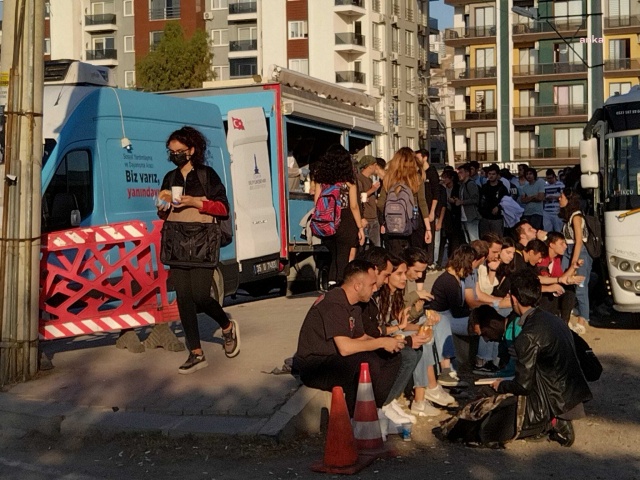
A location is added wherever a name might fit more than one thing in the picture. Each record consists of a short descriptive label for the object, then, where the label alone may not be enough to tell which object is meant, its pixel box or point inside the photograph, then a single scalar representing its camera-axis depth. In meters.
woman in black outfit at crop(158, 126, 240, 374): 9.60
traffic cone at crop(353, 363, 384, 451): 7.67
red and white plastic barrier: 10.14
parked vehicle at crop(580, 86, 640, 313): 13.88
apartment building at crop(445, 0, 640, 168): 81.50
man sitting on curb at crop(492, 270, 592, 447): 7.93
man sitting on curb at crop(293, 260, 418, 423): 7.96
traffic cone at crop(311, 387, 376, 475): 7.22
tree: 60.50
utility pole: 9.41
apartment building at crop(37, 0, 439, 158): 77.31
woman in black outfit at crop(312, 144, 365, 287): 12.48
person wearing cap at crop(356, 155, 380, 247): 16.27
